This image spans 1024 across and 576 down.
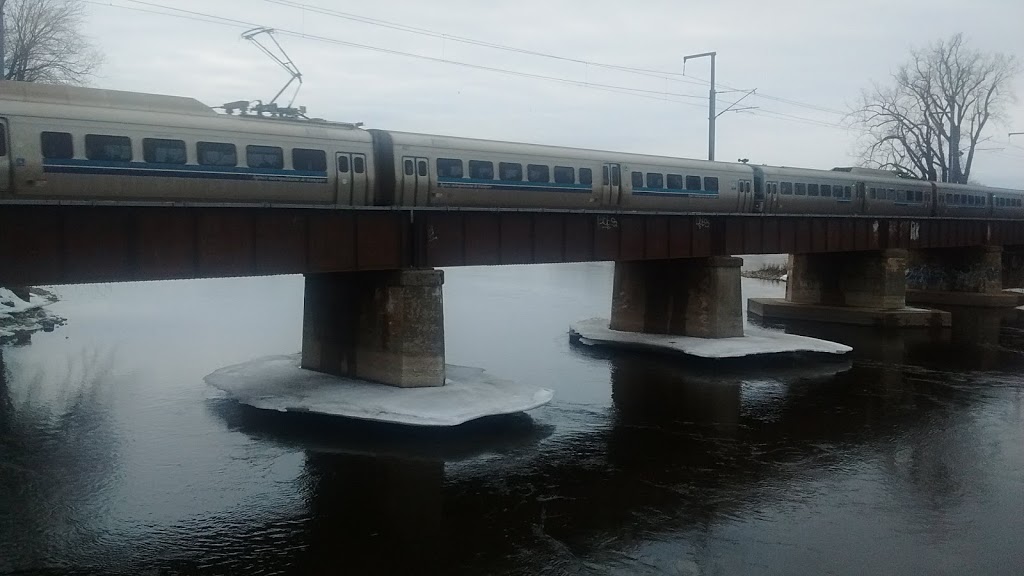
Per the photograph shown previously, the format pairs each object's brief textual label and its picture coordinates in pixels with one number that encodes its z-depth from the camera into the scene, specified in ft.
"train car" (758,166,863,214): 124.98
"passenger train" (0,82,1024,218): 60.39
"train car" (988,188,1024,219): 193.77
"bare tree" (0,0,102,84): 144.25
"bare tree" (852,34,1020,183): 240.12
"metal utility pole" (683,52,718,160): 148.46
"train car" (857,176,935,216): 147.54
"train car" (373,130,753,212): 80.59
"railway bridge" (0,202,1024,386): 61.46
